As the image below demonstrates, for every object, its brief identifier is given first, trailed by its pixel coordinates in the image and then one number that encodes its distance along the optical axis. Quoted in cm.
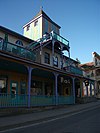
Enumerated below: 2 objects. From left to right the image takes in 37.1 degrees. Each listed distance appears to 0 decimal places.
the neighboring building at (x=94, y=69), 4253
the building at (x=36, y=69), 1256
